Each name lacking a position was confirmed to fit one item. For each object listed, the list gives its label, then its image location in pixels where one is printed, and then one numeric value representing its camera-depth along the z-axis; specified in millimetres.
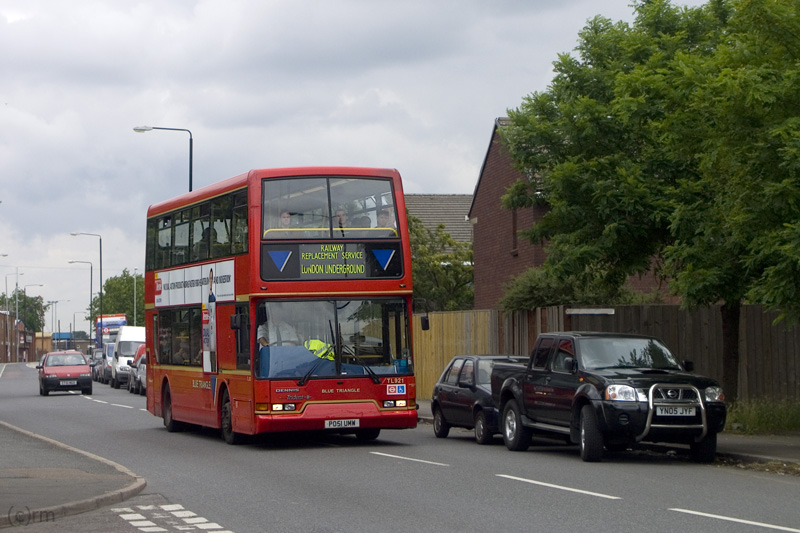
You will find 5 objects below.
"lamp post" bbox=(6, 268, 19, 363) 165000
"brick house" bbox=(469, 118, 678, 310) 37562
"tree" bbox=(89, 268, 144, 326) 135000
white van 50922
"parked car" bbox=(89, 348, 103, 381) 62141
